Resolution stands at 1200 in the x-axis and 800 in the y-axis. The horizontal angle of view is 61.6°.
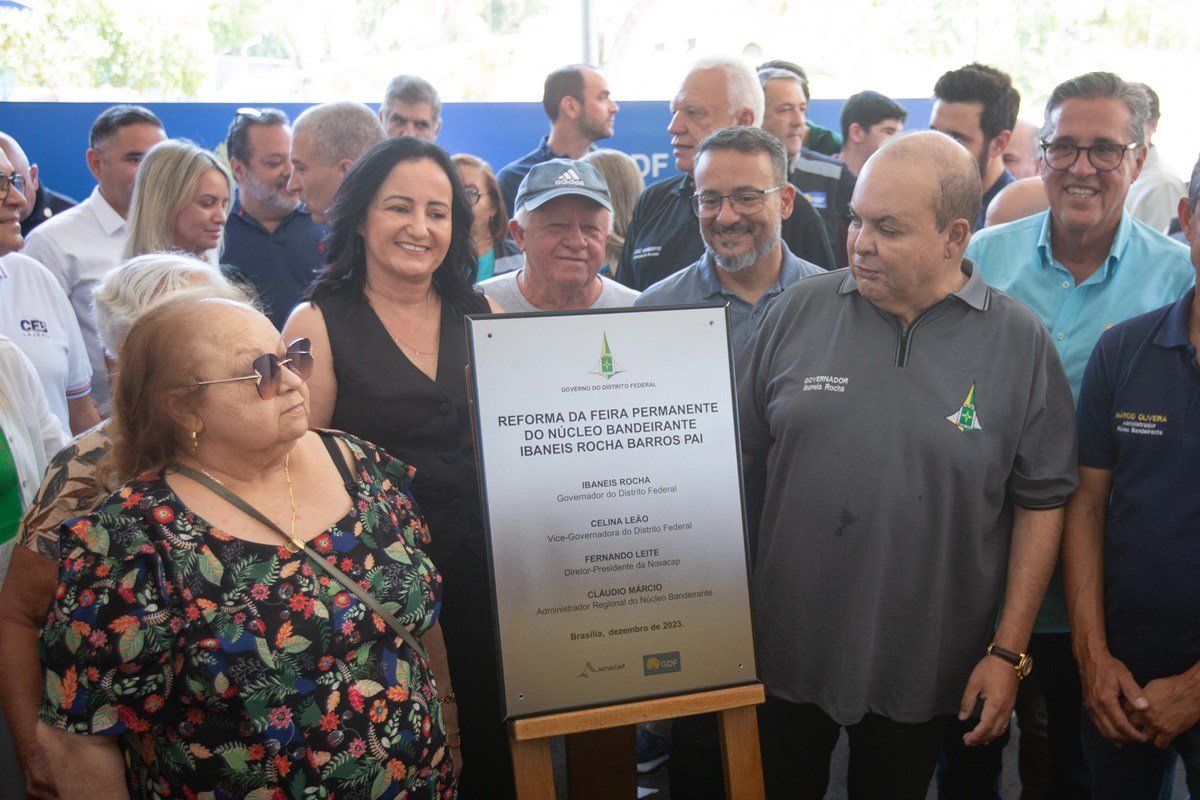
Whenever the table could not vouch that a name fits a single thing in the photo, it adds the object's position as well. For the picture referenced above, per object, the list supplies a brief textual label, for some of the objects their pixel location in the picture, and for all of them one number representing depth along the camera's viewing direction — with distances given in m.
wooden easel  2.07
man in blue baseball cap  2.97
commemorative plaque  2.06
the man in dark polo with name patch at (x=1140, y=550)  2.15
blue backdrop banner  5.38
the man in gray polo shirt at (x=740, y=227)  2.83
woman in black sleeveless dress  2.33
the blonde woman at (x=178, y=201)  3.65
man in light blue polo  2.60
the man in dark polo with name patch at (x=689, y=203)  3.69
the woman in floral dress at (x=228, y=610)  1.66
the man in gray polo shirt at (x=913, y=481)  2.15
